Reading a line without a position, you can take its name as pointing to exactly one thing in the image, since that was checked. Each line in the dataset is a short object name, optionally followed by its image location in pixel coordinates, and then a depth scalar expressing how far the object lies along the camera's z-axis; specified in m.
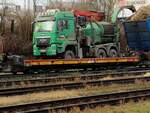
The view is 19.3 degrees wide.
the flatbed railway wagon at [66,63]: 22.89
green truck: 25.78
